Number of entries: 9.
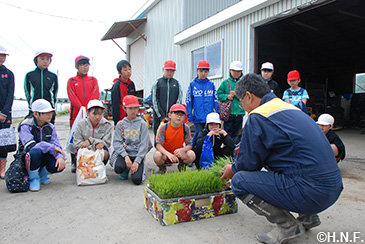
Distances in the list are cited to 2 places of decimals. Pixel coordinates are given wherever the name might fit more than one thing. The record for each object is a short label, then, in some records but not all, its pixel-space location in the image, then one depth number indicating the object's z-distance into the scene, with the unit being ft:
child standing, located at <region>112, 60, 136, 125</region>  16.56
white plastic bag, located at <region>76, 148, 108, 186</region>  13.29
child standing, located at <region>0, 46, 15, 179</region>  14.32
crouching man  6.63
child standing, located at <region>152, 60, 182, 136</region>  16.47
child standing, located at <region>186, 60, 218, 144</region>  16.35
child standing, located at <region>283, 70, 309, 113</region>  17.03
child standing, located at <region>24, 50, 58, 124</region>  14.98
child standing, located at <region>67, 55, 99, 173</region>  16.02
